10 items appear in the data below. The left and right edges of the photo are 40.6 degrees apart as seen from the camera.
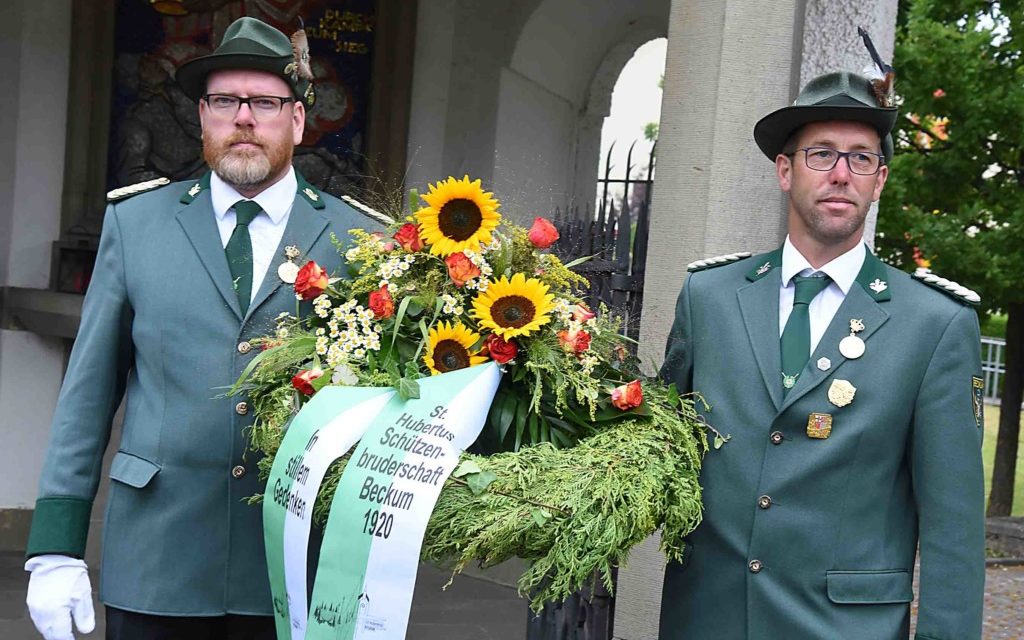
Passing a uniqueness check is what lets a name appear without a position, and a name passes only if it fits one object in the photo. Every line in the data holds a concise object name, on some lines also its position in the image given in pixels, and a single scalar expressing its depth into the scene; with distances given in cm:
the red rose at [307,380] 271
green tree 877
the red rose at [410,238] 277
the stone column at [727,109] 400
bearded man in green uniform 300
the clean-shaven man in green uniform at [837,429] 269
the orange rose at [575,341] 269
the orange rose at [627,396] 265
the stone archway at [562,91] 745
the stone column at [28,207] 684
